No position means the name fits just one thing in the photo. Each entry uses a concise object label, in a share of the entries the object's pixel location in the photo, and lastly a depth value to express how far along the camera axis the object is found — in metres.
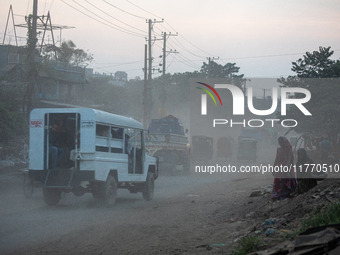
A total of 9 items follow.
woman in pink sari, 12.27
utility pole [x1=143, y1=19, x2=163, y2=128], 39.44
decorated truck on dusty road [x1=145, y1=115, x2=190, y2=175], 26.56
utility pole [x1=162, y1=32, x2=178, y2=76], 47.53
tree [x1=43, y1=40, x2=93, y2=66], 51.66
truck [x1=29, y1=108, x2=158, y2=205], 12.98
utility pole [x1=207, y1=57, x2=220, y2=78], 56.84
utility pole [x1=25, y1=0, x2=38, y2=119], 22.70
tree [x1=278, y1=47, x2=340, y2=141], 24.88
